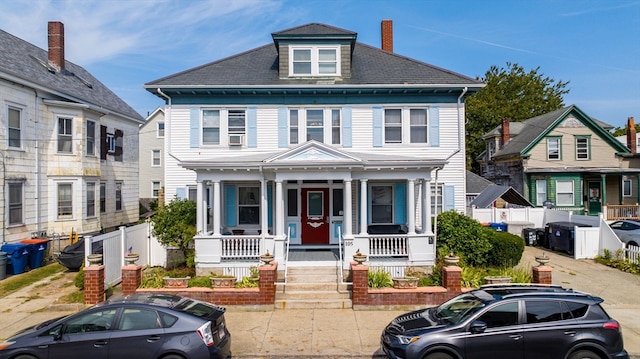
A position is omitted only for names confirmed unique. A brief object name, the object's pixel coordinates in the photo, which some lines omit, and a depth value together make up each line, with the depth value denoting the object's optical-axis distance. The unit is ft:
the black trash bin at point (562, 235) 55.78
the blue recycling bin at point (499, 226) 64.37
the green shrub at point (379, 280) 36.65
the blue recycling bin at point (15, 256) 46.93
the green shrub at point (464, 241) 42.64
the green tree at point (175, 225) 44.68
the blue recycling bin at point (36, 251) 49.80
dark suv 21.53
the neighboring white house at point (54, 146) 54.03
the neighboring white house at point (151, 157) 120.37
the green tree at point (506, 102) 149.28
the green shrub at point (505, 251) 43.52
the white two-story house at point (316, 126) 49.11
